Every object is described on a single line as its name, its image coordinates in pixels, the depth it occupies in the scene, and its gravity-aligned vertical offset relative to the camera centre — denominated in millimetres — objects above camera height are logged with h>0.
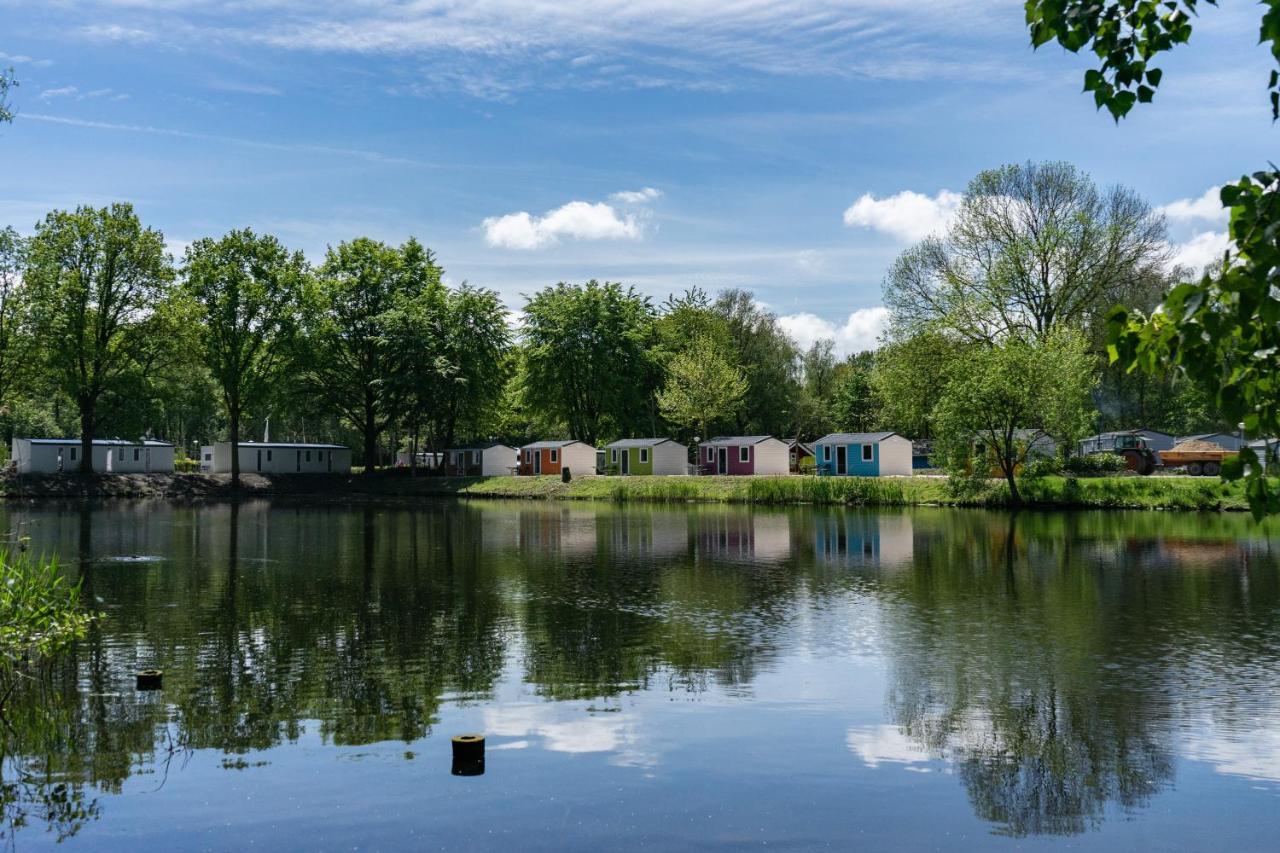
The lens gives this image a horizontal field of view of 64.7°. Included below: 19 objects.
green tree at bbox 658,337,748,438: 79938 +5751
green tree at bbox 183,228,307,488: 69625 +11590
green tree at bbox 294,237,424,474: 75875 +10405
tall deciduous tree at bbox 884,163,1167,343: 60094 +11724
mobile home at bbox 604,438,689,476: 74625 +399
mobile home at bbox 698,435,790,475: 73000 +340
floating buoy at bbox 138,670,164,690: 13562 -2764
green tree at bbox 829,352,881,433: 94188 +4850
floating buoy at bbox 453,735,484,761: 10375 -2895
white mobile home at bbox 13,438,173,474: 70688 +1480
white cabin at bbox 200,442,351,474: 82125 +1124
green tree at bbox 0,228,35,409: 63688 +10552
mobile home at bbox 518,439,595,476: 77438 +570
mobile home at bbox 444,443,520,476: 81125 +445
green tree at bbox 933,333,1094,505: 51406 +2697
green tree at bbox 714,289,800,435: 90875 +8800
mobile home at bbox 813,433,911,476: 67688 +77
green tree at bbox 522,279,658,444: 83750 +8710
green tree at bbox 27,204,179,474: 64250 +11387
